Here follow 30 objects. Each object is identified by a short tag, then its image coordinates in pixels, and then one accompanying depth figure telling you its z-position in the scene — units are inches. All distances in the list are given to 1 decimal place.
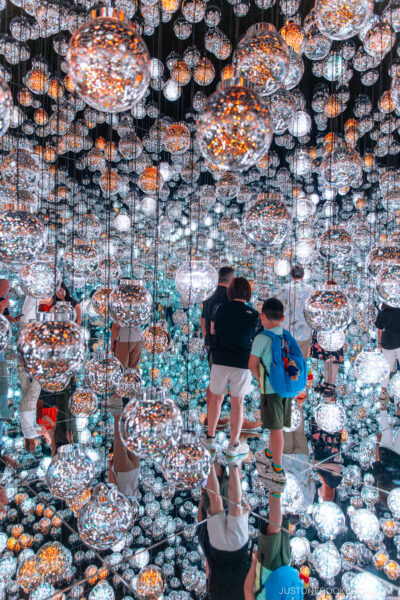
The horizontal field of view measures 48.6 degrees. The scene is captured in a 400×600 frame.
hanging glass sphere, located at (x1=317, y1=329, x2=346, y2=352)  136.4
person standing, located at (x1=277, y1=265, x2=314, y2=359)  180.7
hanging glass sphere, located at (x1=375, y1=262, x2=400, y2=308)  85.7
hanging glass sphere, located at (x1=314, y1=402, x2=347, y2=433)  107.2
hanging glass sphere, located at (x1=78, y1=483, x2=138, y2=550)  66.4
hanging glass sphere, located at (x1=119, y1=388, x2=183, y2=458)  59.1
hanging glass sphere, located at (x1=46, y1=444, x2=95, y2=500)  72.4
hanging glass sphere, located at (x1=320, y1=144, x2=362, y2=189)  105.0
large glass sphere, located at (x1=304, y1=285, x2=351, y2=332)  84.0
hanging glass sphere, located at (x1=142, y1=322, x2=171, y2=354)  113.8
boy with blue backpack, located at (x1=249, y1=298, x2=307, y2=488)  125.2
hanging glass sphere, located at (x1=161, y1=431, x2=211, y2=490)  68.9
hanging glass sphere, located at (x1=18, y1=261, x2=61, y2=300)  97.5
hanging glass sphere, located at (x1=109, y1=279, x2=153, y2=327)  84.1
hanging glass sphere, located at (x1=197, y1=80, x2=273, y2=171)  51.3
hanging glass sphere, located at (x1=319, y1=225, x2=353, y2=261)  116.2
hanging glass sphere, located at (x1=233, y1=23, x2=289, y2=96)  68.0
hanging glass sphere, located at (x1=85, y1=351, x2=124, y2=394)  101.0
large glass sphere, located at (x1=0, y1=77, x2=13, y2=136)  49.2
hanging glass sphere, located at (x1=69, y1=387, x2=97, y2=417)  112.3
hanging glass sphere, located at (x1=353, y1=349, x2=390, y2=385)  110.2
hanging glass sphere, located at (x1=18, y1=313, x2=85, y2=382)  57.7
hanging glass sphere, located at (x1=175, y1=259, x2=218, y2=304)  92.5
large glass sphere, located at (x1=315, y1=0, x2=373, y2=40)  69.7
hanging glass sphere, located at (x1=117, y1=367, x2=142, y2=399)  113.8
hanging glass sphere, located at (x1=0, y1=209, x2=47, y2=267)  70.8
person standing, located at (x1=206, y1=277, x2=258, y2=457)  141.1
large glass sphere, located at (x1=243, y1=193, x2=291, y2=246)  86.4
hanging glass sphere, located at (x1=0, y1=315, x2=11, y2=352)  84.4
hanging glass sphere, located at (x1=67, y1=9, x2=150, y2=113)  47.3
